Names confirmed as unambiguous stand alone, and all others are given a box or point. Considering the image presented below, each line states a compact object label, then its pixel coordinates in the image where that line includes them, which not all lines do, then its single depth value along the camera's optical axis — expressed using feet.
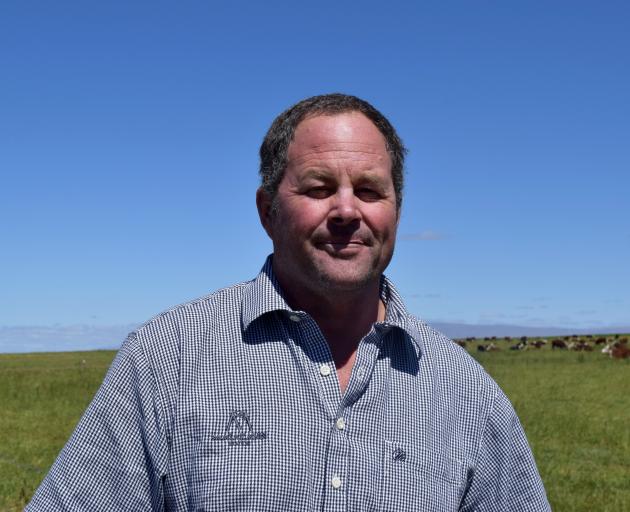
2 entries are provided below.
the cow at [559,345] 180.10
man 9.23
